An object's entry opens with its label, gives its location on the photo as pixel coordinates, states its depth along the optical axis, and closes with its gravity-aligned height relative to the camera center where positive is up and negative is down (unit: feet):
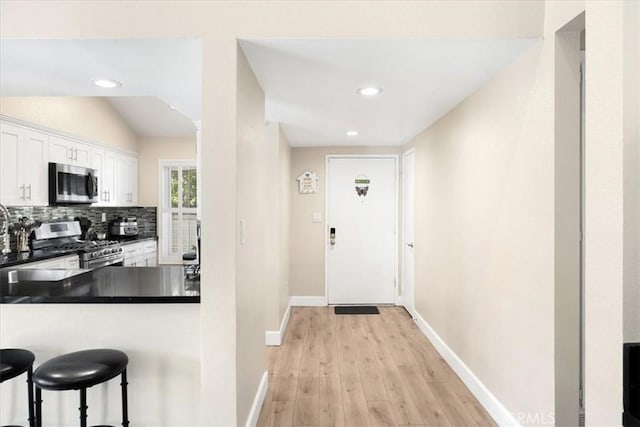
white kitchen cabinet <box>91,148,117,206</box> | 15.81 +1.73
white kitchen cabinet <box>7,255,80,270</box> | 10.54 -1.74
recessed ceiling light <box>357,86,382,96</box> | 7.74 +2.74
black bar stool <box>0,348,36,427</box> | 5.10 -2.32
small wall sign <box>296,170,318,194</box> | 15.21 +1.24
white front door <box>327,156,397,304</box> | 15.34 -0.88
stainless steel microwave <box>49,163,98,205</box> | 12.91 +1.05
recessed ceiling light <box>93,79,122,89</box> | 7.25 +2.72
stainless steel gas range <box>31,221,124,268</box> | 12.93 -1.38
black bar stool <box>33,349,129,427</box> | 4.78 -2.31
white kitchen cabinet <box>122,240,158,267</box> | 16.53 -2.19
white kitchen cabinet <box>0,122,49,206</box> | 11.02 +1.51
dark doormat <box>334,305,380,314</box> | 14.35 -4.22
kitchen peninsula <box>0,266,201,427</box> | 5.99 -2.33
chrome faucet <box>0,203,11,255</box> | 11.39 -1.10
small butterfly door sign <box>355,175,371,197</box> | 15.35 +1.12
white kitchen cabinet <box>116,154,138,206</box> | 17.47 +1.62
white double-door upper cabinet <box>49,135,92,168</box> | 13.15 +2.41
